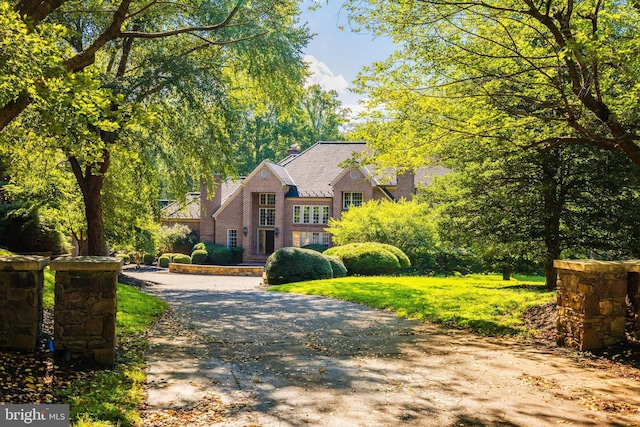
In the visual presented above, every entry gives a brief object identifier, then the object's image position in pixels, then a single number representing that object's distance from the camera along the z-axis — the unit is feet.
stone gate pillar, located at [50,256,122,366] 18.67
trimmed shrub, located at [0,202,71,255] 62.64
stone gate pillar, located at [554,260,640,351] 23.62
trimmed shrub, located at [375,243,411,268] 75.97
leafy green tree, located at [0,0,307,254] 41.98
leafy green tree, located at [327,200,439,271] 82.99
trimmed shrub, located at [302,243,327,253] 119.14
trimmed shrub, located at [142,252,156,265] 127.11
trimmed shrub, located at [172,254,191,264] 123.13
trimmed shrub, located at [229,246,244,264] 133.08
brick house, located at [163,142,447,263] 127.44
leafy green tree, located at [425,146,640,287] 39.27
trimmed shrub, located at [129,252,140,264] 123.13
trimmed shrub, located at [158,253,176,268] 124.67
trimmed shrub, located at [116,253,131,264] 122.73
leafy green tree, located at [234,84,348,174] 204.44
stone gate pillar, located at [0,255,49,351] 19.29
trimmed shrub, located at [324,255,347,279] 70.63
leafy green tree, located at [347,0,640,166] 25.67
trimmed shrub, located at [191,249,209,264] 126.00
